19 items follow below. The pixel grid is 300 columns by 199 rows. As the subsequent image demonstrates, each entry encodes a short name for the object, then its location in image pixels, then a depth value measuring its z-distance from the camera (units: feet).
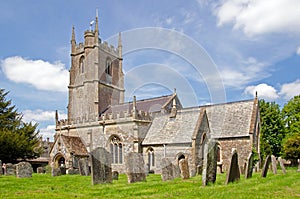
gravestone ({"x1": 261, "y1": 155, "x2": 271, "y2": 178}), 42.96
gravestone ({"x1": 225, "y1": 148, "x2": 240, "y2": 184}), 34.14
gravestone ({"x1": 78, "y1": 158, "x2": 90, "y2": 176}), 66.03
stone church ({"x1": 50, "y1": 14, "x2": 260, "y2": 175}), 80.02
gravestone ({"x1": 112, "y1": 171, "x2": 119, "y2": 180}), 50.81
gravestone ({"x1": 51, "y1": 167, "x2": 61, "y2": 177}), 64.13
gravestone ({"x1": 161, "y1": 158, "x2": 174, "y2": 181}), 43.19
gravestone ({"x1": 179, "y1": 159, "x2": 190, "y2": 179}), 43.45
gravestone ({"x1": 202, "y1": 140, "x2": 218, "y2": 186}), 33.42
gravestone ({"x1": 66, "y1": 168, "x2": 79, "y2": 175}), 72.76
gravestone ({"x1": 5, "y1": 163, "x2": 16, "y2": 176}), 69.15
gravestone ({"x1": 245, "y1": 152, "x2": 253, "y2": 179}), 41.67
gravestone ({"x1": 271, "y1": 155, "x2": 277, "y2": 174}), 50.94
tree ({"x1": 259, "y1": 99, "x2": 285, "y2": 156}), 127.24
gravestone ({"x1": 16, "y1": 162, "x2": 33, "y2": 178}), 54.85
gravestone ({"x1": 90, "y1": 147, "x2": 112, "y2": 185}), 38.91
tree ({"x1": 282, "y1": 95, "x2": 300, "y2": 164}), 102.83
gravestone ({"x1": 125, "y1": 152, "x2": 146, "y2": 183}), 40.98
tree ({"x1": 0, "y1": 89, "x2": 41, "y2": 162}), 93.40
